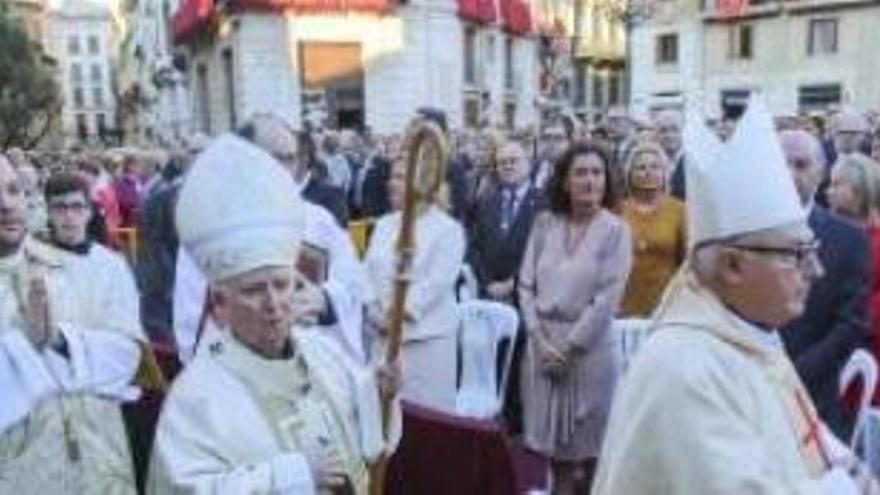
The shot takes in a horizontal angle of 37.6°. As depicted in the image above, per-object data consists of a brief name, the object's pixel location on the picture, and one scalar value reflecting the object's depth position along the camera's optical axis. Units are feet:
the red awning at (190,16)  114.11
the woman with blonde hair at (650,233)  20.98
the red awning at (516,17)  135.44
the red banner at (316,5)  104.73
